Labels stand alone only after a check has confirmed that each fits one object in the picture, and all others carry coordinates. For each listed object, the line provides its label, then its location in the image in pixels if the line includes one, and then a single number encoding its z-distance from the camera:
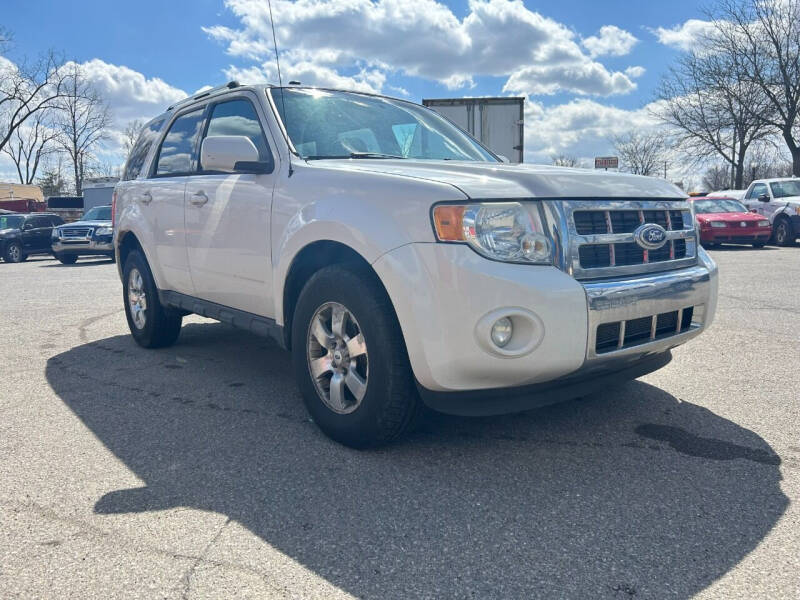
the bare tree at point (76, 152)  50.88
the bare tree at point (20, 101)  39.08
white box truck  12.00
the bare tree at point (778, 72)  28.97
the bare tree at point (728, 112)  30.19
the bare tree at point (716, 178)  60.63
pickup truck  17.56
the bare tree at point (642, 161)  55.34
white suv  2.61
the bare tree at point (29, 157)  53.31
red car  16.91
